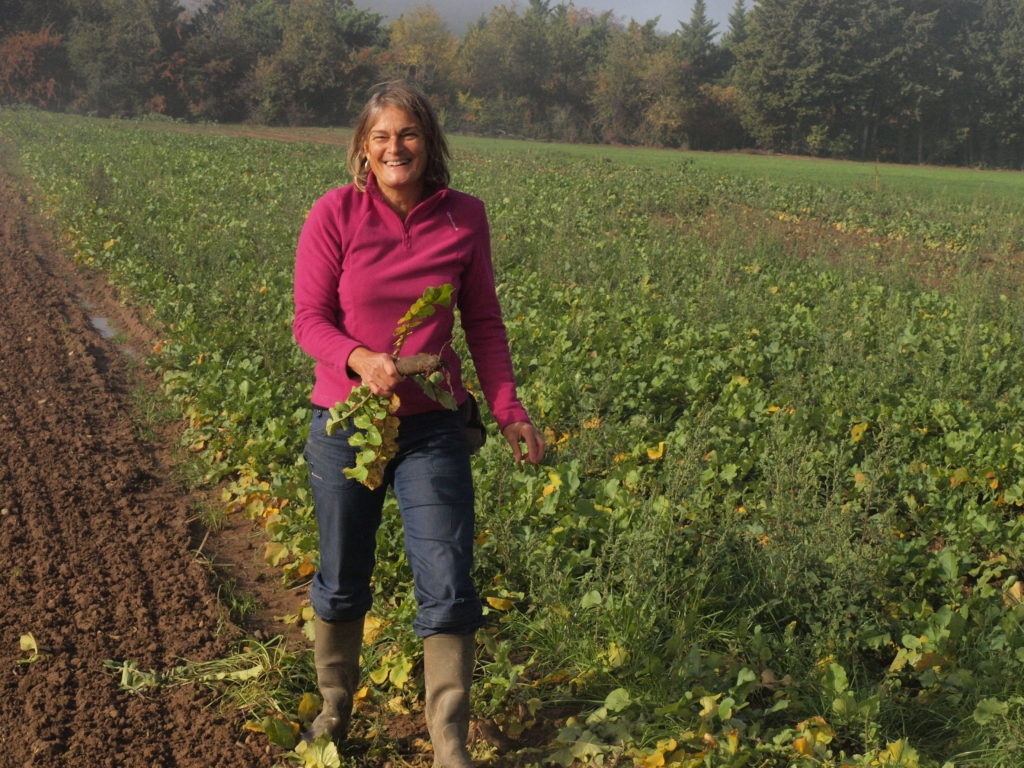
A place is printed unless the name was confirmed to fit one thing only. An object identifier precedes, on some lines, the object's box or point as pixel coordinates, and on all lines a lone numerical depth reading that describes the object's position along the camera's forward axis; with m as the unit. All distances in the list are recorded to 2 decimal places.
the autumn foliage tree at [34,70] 62.09
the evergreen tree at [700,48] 67.22
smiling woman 2.65
